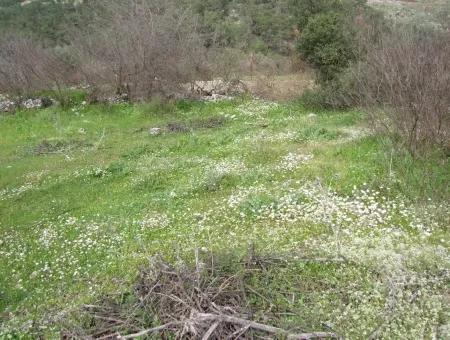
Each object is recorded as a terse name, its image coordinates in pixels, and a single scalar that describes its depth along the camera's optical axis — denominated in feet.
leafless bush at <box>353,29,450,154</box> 39.27
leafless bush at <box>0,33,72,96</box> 81.00
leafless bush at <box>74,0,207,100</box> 76.64
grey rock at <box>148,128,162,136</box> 62.34
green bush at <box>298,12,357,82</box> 72.28
